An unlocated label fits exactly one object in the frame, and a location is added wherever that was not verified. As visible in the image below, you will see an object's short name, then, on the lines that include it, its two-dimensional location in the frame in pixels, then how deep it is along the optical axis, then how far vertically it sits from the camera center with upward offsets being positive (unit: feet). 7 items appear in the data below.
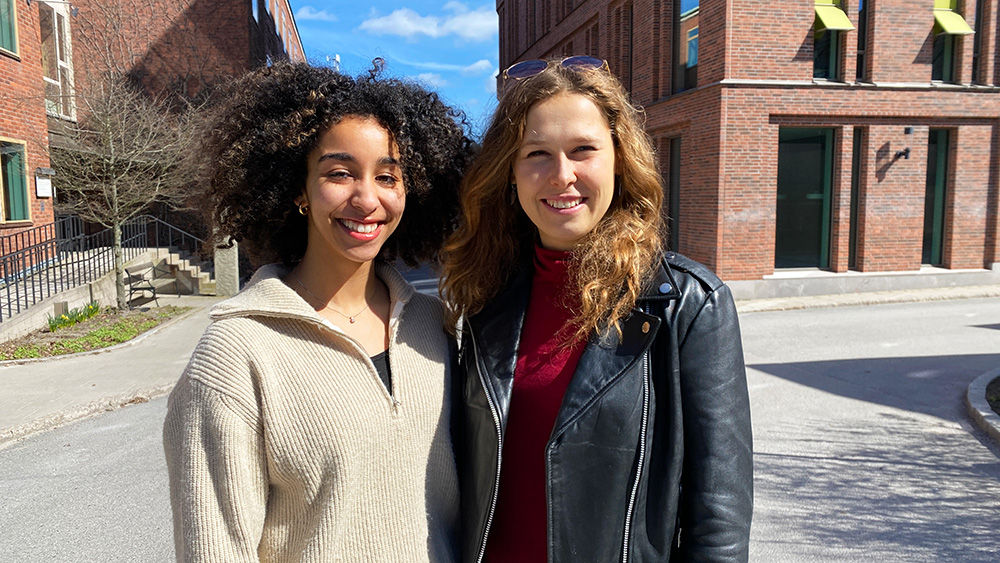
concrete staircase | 51.03 -4.27
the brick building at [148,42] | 55.93 +16.09
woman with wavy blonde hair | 5.46 -1.22
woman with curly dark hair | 5.05 -1.10
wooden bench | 44.04 -3.79
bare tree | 40.19 +4.36
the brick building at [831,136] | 48.11 +6.39
